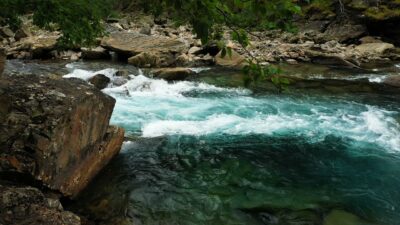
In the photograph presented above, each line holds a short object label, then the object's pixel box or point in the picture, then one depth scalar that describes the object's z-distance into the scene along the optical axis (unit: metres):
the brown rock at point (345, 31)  24.02
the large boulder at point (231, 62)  17.61
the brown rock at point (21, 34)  20.73
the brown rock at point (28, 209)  3.62
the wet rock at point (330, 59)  18.67
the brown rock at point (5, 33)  20.78
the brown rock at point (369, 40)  23.45
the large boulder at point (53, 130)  4.82
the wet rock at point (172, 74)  14.89
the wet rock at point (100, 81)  13.47
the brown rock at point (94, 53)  17.98
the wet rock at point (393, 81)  15.06
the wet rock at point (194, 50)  19.19
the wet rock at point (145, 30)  24.81
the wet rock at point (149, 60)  17.22
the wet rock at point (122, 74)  14.70
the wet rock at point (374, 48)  21.22
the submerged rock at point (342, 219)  5.49
